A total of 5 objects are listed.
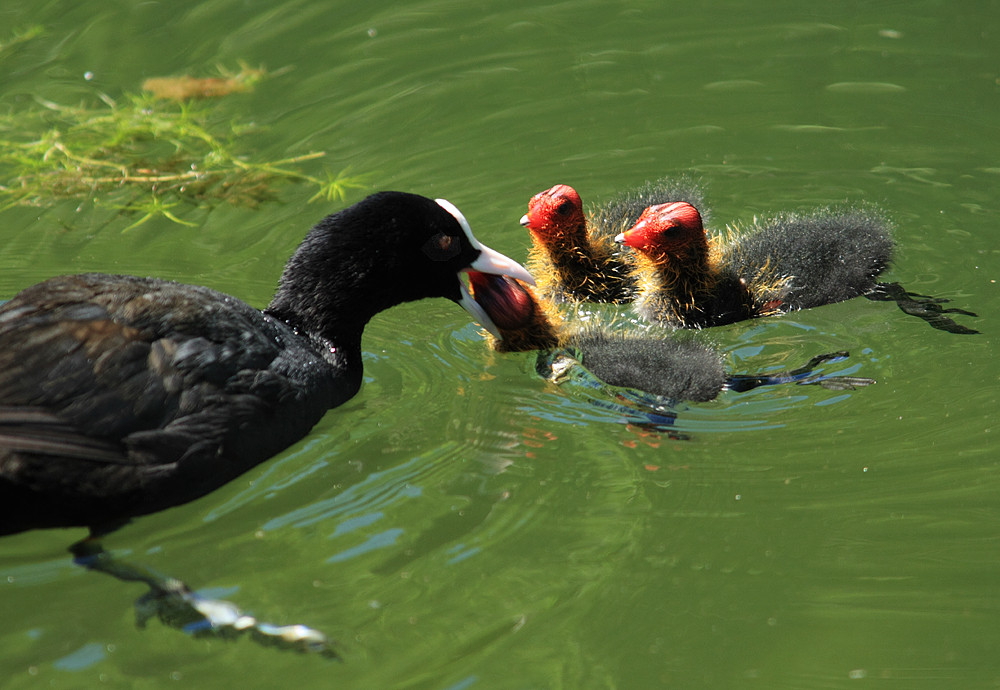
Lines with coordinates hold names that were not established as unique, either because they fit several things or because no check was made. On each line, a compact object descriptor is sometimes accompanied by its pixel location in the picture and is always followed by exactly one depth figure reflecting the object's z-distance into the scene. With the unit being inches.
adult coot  246.2
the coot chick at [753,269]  347.6
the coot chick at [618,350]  304.3
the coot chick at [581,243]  358.6
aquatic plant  449.1
